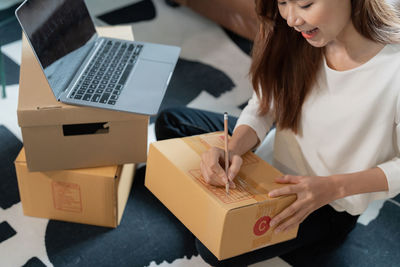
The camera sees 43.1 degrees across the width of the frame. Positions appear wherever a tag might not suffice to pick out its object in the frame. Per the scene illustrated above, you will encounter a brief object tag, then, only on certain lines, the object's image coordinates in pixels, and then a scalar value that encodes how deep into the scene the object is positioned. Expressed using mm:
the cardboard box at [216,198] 1006
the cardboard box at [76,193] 1388
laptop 1247
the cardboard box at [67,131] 1242
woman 1054
